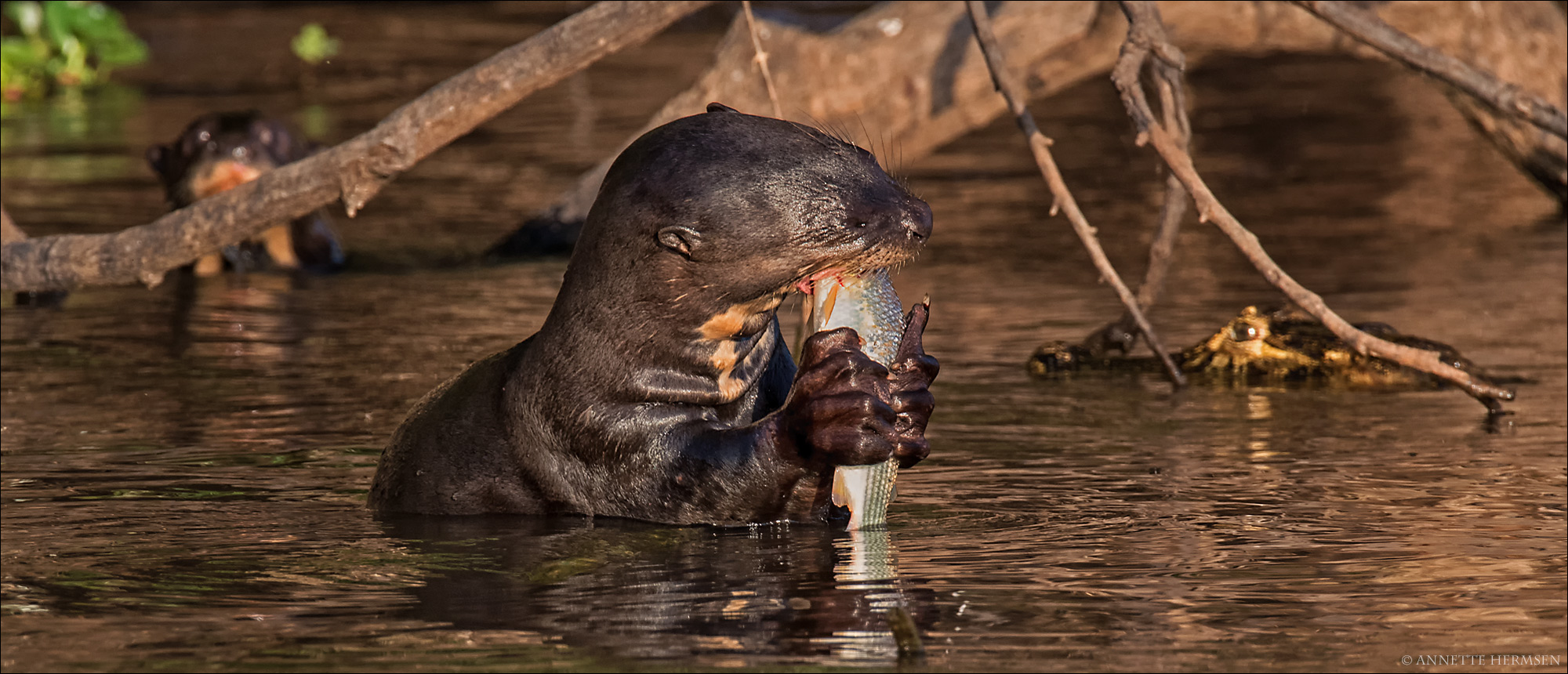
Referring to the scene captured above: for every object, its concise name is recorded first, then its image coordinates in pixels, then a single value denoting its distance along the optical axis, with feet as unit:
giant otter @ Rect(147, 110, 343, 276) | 69.31
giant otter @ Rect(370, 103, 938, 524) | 30.63
